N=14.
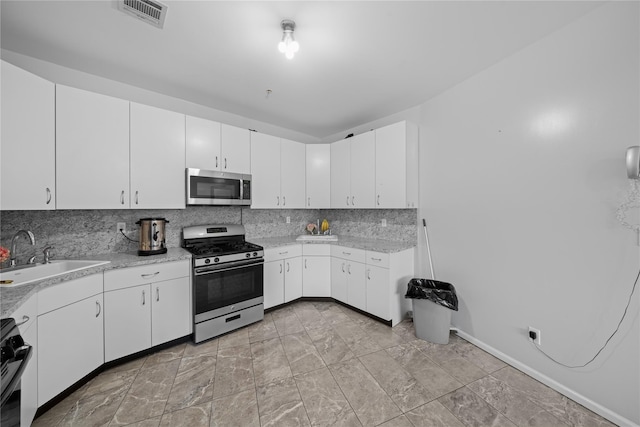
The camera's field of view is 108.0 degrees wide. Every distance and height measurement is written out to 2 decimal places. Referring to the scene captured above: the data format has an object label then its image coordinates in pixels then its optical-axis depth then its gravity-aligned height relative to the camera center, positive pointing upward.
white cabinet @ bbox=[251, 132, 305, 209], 3.14 +0.60
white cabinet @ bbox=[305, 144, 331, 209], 3.70 +0.63
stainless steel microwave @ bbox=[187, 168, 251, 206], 2.56 +0.31
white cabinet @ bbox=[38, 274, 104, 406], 1.51 -0.84
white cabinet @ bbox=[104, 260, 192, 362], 1.94 -0.83
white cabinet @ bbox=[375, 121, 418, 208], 2.81 +0.60
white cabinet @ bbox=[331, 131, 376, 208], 3.15 +0.60
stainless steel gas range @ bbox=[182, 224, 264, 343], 2.34 -0.73
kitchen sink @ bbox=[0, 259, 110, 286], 1.71 -0.44
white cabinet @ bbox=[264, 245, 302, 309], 2.98 -0.81
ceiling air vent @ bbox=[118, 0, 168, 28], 1.48 +1.35
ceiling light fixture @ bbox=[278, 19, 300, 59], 1.61 +1.25
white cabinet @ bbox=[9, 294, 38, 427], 1.28 -0.89
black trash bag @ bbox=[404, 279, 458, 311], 2.29 -0.82
